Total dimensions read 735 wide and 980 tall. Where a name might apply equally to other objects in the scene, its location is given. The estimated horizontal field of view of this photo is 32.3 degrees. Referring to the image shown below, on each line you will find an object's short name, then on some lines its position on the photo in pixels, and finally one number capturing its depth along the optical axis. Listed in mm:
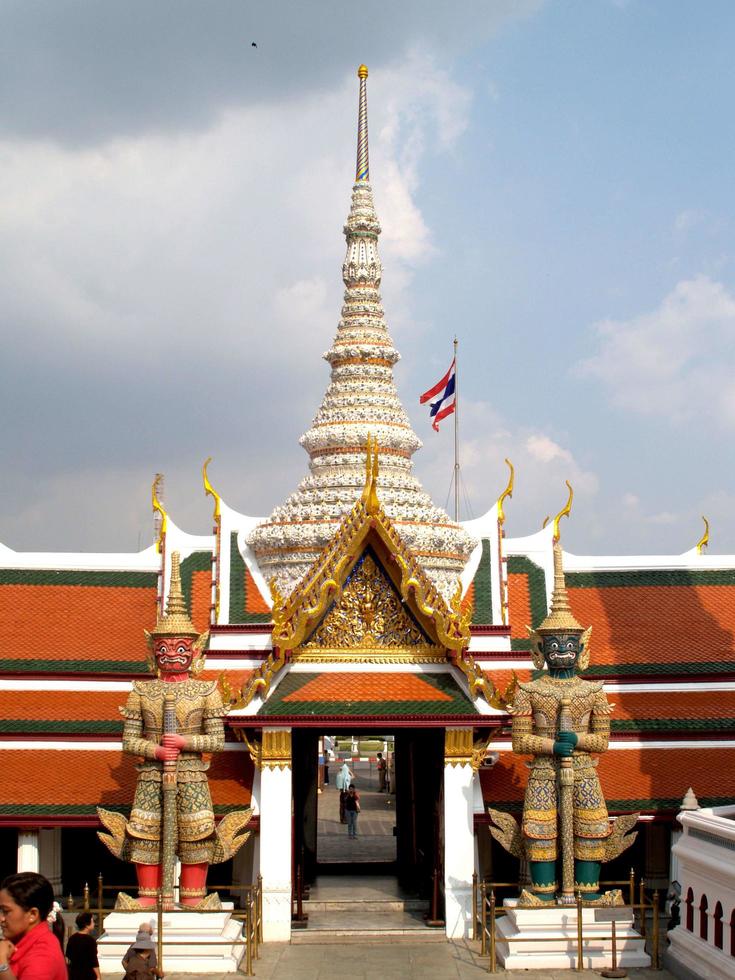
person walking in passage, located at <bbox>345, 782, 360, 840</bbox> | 26391
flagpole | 30925
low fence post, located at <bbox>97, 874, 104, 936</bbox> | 15514
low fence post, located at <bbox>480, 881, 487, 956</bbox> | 15547
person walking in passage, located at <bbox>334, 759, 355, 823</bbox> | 28031
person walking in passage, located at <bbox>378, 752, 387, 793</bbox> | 38312
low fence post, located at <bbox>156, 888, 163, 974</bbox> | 14422
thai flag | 27594
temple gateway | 16266
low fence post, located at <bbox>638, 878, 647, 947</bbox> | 14564
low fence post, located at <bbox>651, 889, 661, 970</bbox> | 14648
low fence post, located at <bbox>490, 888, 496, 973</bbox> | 14305
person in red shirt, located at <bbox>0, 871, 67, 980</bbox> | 6270
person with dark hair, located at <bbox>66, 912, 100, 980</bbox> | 9695
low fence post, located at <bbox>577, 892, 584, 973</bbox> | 14578
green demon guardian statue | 15536
